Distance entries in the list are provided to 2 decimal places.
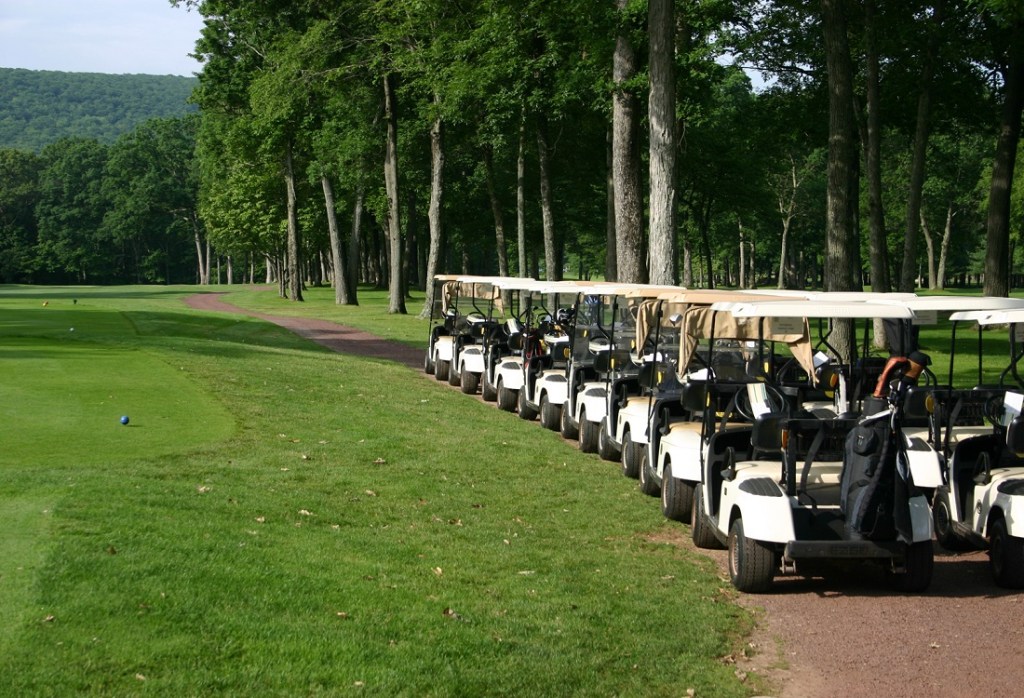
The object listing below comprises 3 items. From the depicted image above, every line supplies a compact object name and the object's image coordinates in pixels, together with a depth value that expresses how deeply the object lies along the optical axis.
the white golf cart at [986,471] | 8.27
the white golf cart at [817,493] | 7.72
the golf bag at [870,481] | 7.63
